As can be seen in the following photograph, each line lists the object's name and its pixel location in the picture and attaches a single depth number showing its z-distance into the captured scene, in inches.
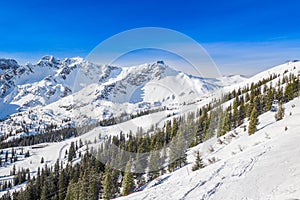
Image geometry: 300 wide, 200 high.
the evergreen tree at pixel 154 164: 1412.6
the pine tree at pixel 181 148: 1078.4
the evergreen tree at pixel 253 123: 1311.5
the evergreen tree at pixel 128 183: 1202.8
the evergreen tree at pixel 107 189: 1286.9
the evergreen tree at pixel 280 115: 1411.4
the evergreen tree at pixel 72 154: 4140.3
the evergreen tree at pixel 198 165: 994.3
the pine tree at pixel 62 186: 1950.1
